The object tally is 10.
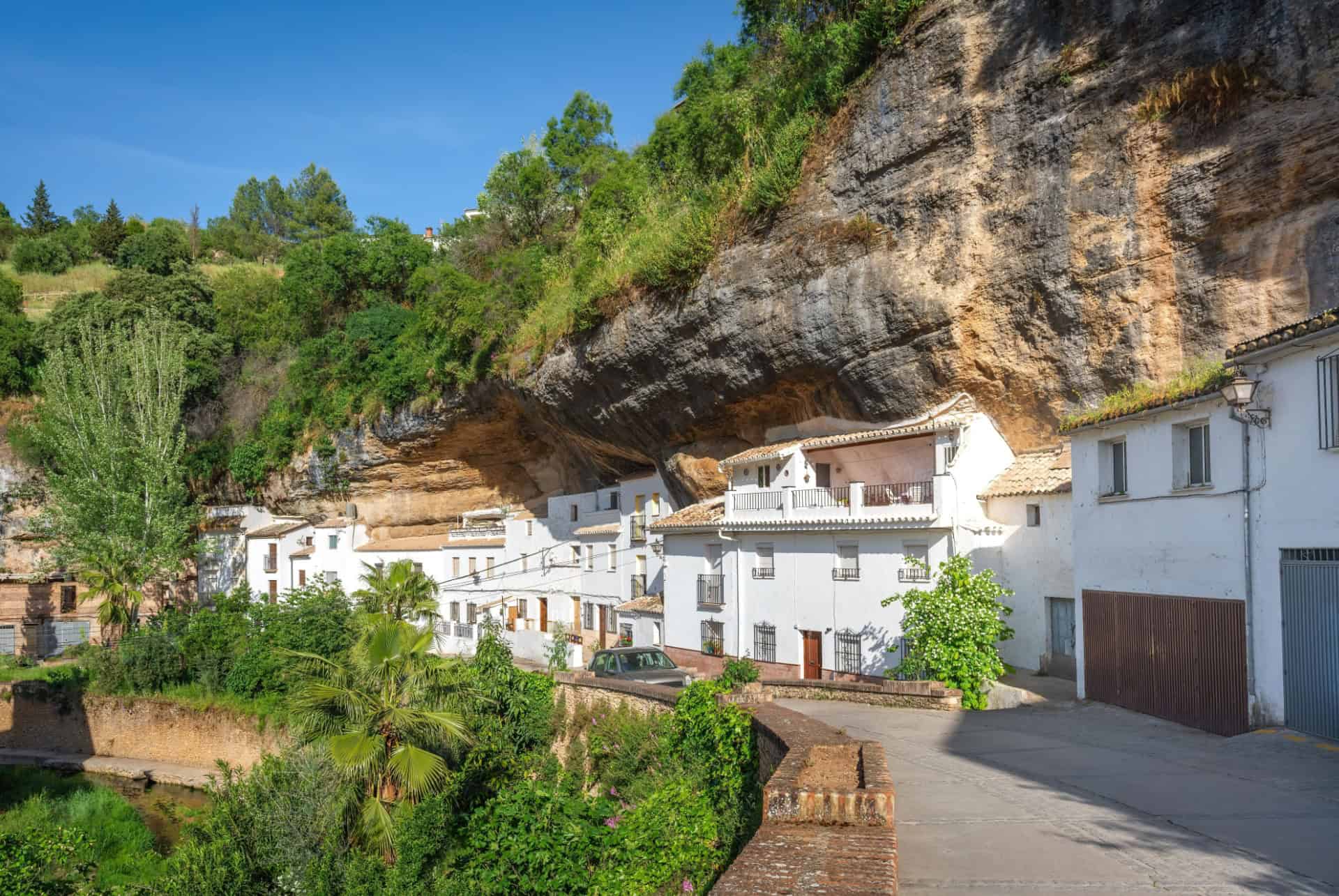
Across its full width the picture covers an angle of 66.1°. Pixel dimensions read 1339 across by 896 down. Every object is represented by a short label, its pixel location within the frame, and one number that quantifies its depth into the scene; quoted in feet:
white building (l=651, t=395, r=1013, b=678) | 68.13
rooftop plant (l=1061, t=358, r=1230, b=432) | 39.93
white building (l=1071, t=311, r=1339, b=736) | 34.68
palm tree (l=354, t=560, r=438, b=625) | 86.63
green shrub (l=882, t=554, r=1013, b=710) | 50.03
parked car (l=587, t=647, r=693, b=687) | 68.44
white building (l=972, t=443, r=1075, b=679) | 61.87
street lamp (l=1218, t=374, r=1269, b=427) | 36.94
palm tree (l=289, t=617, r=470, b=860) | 48.14
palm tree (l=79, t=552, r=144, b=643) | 116.26
